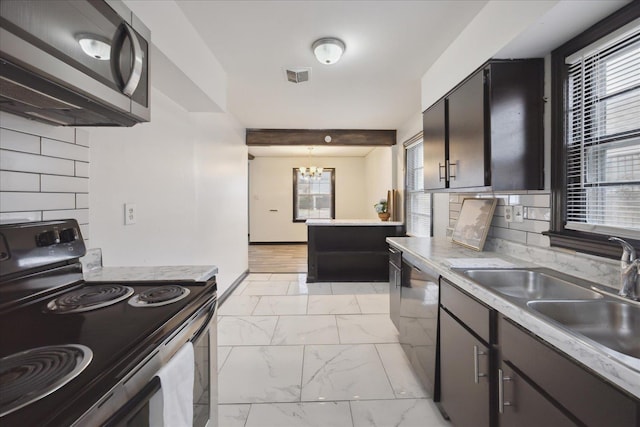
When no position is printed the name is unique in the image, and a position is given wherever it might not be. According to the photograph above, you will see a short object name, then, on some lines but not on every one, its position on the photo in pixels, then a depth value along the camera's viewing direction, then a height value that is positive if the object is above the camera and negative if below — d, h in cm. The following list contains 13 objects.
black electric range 57 -35
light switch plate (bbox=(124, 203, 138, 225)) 181 -2
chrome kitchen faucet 106 -23
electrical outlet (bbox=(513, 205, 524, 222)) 188 -1
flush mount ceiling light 208 +119
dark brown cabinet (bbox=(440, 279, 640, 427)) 73 -55
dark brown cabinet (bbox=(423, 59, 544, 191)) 169 +51
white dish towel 80 -53
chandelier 695 +97
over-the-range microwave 72 +44
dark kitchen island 450 -62
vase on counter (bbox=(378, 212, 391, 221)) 489 -8
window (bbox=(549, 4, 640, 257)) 126 +36
